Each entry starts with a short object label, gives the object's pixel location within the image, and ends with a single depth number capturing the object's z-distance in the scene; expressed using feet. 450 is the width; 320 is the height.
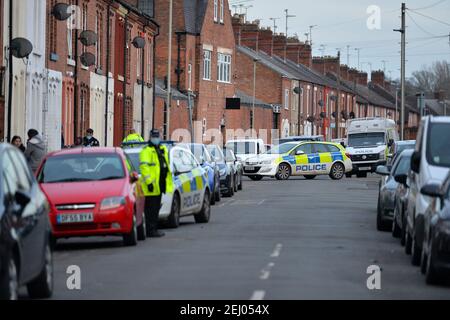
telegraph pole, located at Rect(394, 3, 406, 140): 230.48
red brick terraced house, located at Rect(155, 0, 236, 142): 238.89
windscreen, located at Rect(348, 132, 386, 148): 204.23
